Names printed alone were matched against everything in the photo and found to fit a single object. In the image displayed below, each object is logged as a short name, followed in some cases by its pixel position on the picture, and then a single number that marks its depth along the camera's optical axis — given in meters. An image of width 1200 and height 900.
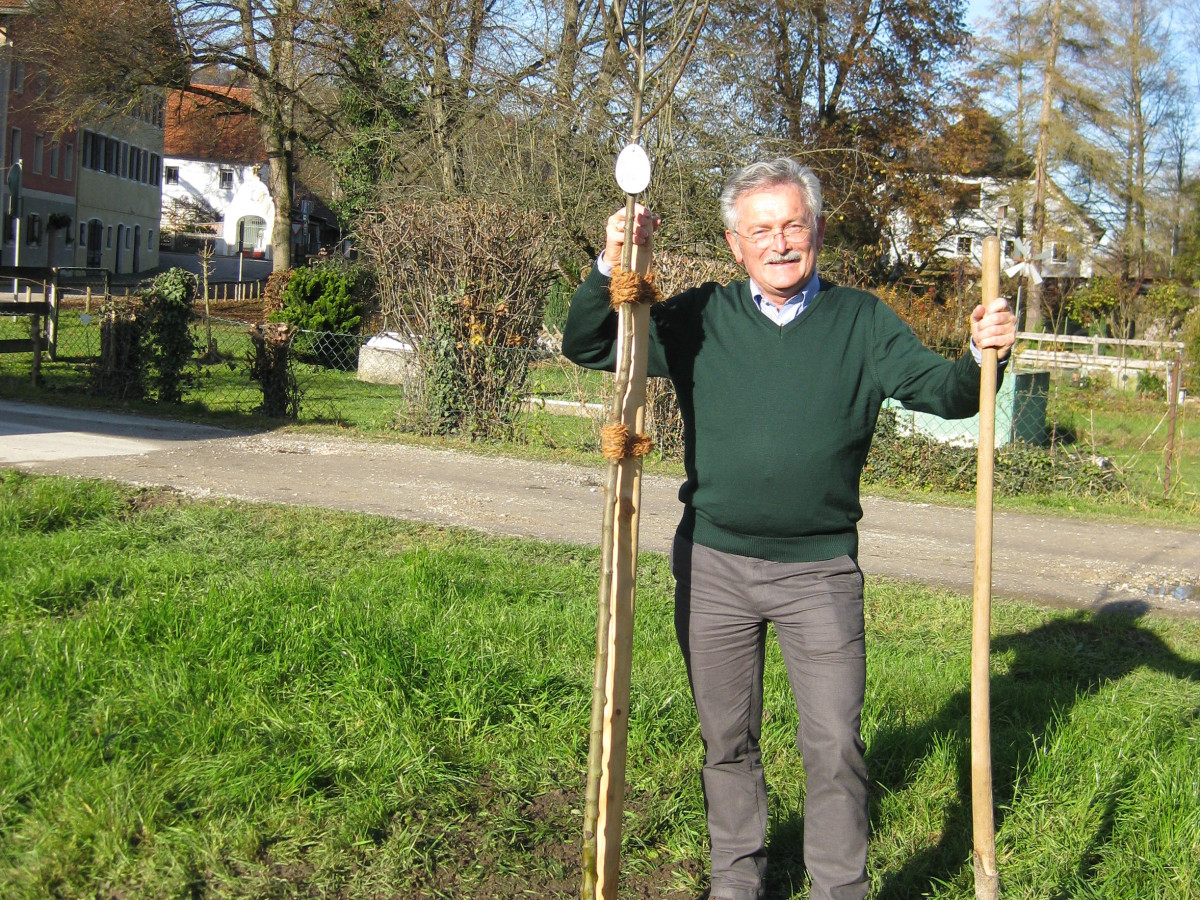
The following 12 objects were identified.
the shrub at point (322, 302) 21.67
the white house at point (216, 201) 67.88
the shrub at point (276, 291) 22.50
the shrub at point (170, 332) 11.92
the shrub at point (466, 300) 10.93
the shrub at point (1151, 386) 22.27
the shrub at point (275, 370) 11.34
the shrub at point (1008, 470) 10.28
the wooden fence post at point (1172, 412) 10.22
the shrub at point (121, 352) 12.04
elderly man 2.78
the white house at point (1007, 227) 25.38
